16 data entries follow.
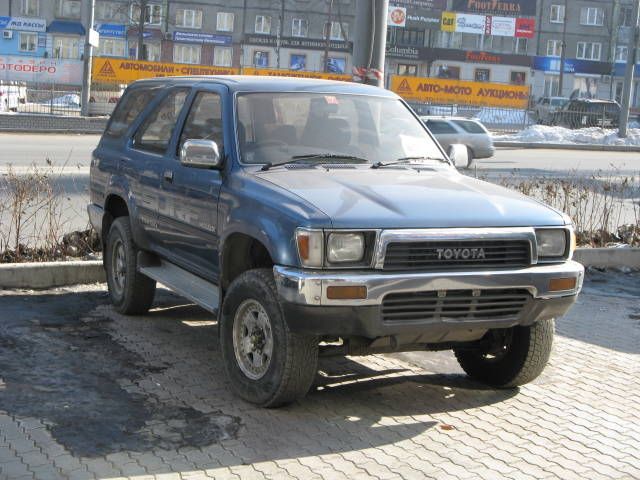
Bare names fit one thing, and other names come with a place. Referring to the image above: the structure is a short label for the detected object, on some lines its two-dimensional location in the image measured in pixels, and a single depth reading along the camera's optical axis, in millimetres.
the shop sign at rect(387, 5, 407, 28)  70750
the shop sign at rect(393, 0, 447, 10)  72444
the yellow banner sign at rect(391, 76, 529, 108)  44250
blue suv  4961
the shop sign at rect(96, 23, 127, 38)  68500
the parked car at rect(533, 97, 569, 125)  47062
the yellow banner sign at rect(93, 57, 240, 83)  38188
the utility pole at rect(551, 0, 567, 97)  72875
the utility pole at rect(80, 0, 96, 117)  28719
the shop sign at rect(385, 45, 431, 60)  72562
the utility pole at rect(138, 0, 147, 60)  59281
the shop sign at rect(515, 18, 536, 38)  74500
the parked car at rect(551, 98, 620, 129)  45844
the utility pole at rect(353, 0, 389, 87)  11469
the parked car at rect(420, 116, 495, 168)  26328
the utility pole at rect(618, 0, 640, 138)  35500
